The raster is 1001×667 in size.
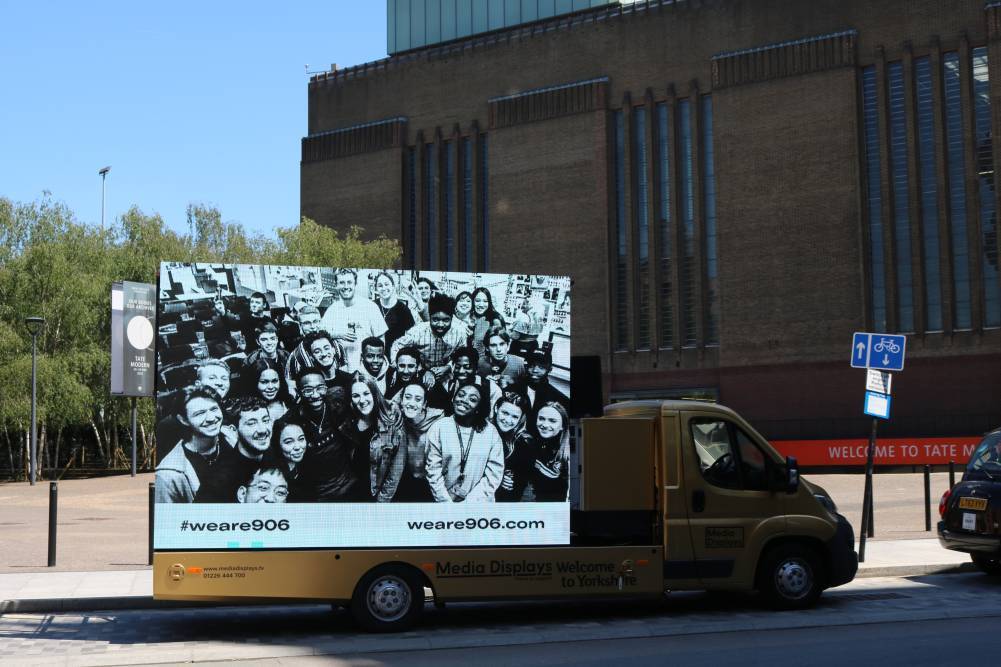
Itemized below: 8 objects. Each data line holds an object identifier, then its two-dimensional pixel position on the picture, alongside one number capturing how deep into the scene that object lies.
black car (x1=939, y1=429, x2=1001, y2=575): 13.60
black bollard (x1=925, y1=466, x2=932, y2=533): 19.80
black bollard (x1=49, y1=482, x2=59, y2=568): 15.84
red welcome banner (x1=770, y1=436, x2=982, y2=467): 37.69
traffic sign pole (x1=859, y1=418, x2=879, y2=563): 15.23
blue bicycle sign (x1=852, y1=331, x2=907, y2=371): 15.66
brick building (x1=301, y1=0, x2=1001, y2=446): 46.28
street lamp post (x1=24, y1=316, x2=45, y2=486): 36.88
